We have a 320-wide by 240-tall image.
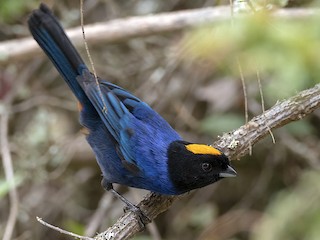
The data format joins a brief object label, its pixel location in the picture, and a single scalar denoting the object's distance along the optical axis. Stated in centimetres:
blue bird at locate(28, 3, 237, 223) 686
